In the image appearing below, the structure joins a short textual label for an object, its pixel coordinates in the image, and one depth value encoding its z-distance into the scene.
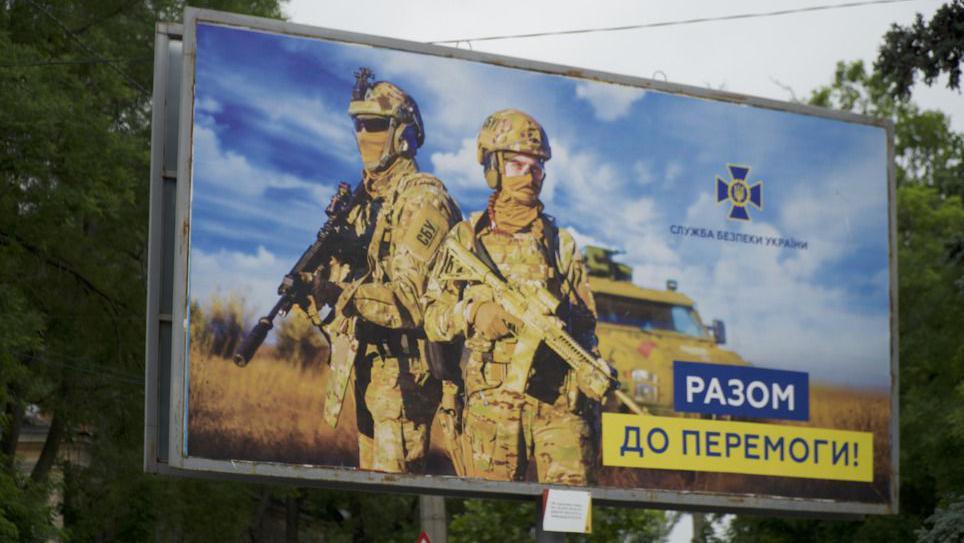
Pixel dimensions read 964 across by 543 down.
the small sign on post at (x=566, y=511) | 15.91
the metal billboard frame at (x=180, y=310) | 14.94
